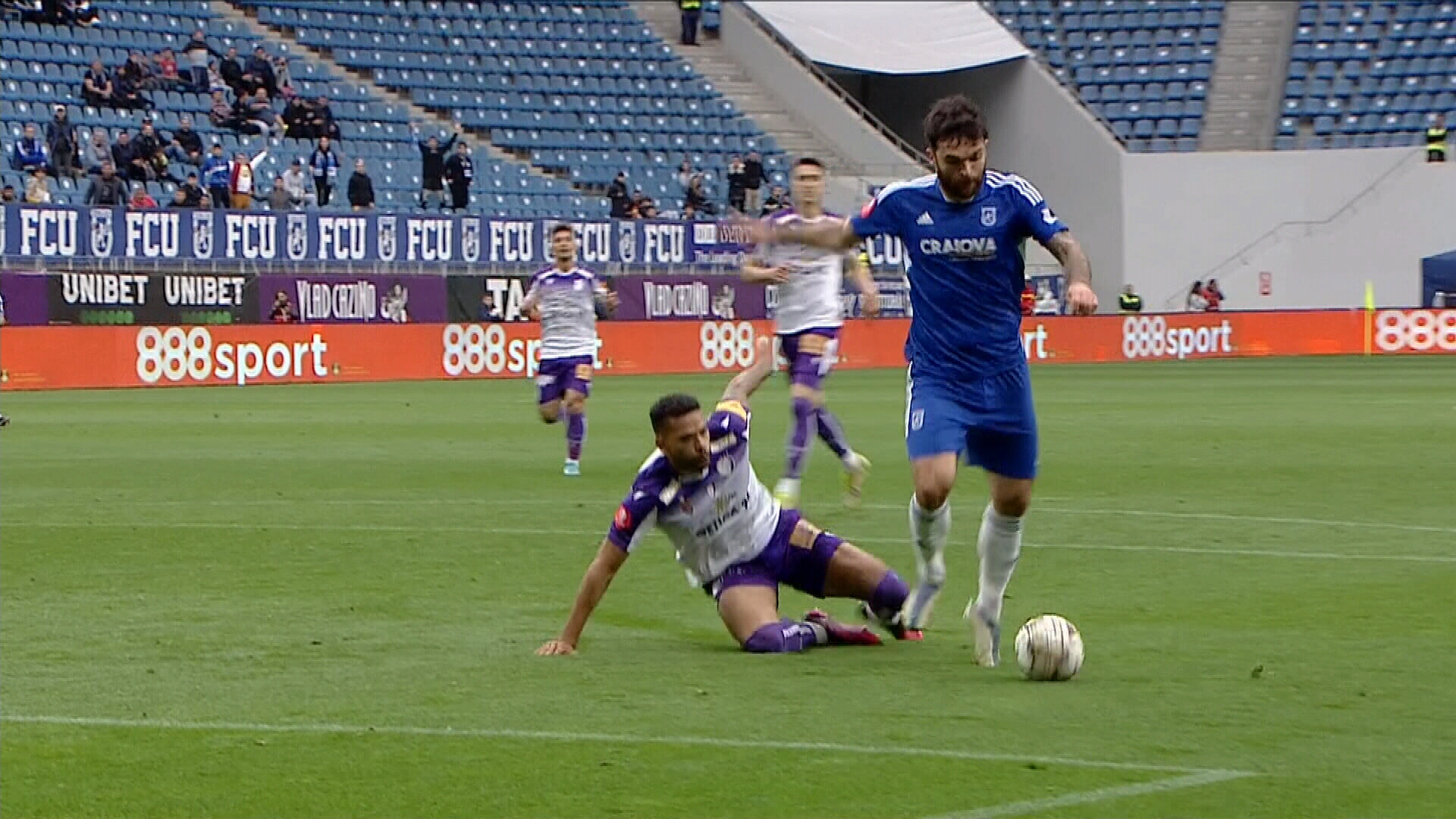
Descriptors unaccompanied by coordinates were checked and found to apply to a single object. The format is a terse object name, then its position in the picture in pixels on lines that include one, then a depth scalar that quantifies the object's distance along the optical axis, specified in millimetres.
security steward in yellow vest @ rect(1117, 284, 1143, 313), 47938
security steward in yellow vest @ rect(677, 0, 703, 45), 52281
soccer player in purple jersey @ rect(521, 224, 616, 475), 19469
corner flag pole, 46406
